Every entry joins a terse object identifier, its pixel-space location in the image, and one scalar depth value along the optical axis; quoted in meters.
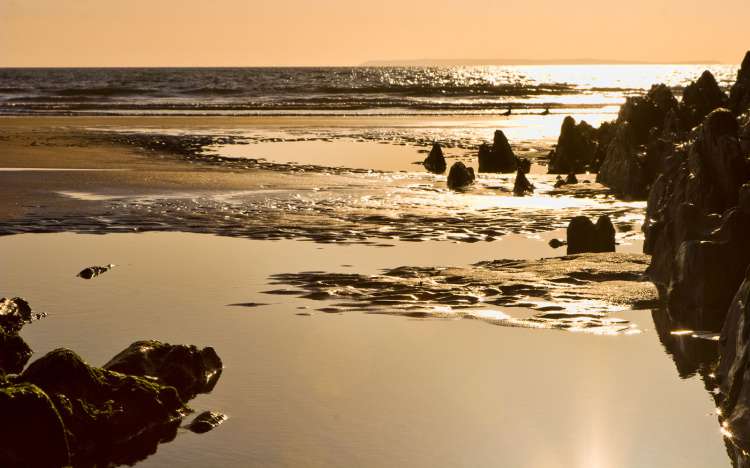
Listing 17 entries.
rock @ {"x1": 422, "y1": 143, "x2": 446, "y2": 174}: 42.03
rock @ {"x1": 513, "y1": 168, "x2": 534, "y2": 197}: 34.59
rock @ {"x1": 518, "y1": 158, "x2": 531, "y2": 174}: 42.24
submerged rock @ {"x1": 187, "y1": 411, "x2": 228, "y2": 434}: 12.13
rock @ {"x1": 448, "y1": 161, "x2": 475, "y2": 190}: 36.41
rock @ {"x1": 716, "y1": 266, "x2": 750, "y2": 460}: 11.80
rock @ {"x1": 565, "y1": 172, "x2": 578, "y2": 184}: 37.62
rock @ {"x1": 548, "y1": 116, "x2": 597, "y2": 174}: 43.16
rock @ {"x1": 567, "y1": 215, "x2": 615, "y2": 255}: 22.83
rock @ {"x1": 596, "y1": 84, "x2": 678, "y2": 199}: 33.84
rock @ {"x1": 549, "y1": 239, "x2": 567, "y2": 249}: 24.00
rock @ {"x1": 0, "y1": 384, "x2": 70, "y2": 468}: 10.70
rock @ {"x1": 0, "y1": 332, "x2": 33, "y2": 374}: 14.11
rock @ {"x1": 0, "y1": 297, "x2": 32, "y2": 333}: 15.84
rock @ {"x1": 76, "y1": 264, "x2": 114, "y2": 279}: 20.47
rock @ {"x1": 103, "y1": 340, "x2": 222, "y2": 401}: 13.30
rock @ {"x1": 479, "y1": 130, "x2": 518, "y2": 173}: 42.53
